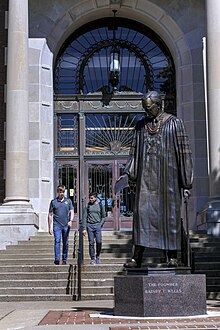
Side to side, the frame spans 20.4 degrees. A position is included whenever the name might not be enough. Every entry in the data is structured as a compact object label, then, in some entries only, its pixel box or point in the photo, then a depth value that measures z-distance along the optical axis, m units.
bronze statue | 7.68
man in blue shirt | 12.88
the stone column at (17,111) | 16.05
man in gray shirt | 13.16
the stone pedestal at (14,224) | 15.60
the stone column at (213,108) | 16.19
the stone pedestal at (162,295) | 7.23
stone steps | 11.98
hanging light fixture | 19.56
